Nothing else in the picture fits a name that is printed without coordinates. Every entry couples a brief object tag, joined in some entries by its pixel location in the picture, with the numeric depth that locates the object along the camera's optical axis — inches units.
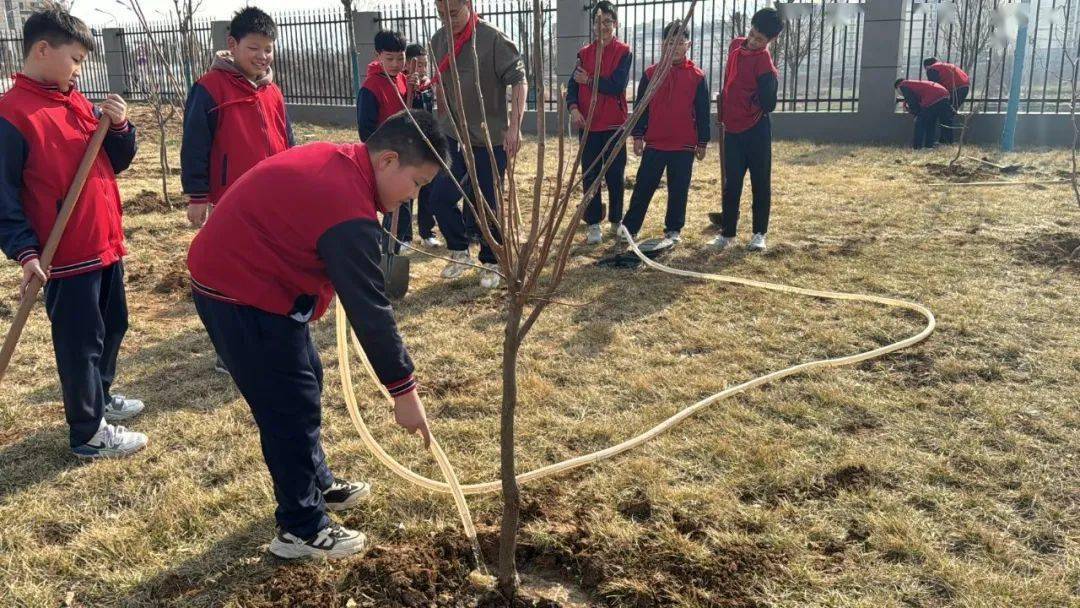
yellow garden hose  105.6
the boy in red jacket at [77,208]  114.1
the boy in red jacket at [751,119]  233.3
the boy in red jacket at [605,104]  249.8
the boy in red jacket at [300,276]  81.5
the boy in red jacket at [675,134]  238.7
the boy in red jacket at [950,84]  476.4
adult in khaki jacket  199.5
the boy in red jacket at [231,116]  140.0
